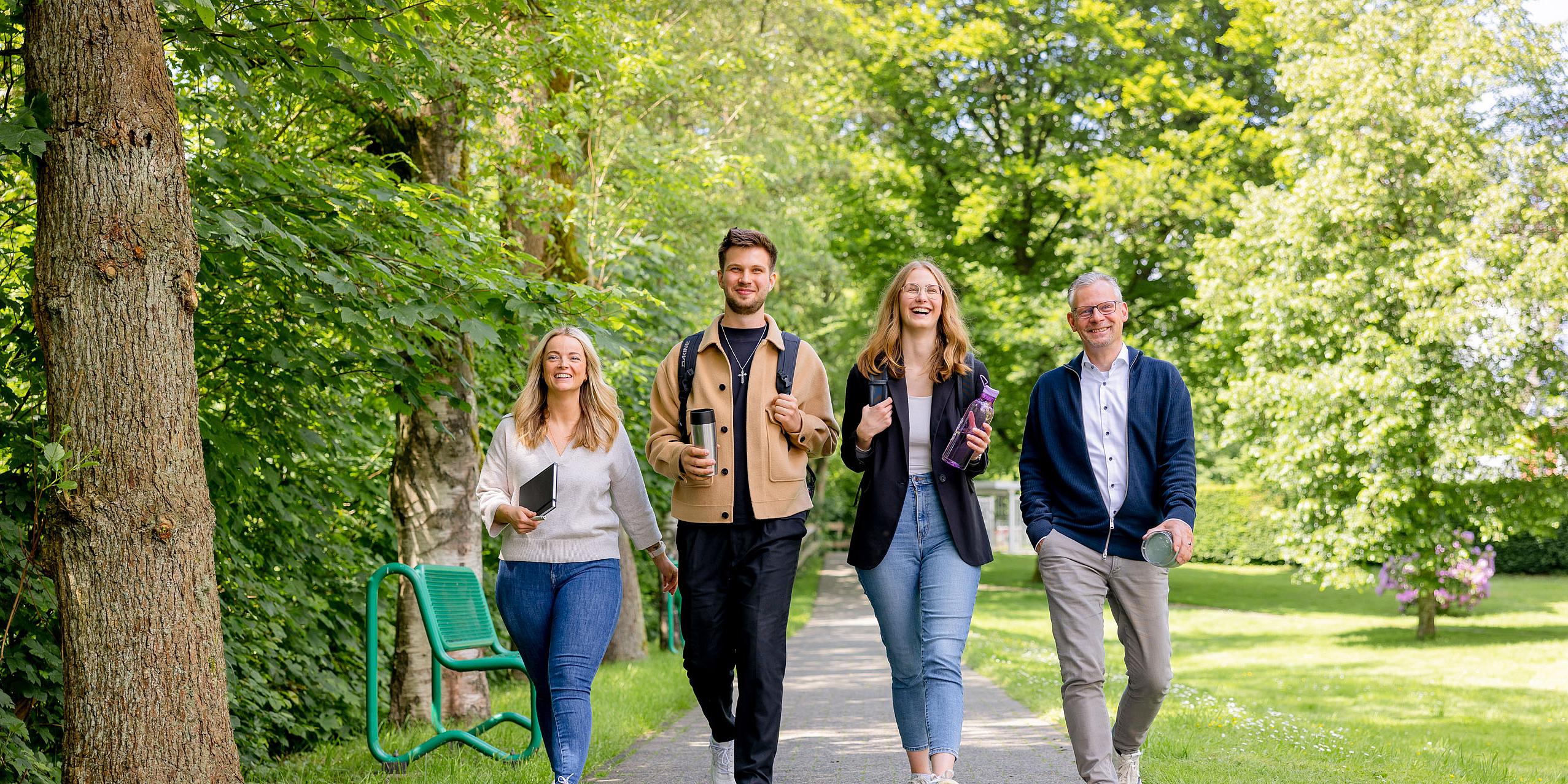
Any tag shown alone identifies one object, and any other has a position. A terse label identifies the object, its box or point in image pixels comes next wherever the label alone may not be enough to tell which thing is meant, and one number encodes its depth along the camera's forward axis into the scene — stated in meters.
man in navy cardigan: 4.88
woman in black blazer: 4.89
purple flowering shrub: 20.23
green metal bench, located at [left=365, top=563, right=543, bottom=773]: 6.20
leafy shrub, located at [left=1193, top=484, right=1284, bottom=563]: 43.59
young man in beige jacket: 4.84
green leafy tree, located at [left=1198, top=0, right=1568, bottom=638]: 18.56
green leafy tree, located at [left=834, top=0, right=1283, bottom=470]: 22.50
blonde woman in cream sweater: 4.88
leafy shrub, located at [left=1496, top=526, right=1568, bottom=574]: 39.16
